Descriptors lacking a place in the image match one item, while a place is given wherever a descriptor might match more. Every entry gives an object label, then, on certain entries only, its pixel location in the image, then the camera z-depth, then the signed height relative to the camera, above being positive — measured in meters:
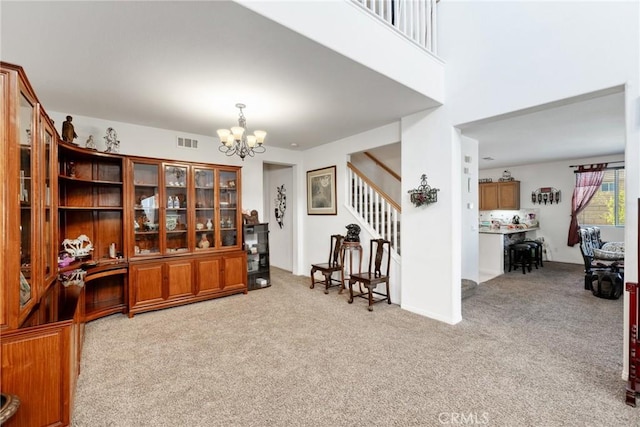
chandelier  3.20 +0.86
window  6.59 +0.14
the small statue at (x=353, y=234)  4.73 -0.36
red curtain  6.74 +0.46
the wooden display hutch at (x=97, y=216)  3.61 -0.03
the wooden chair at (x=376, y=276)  3.92 -0.91
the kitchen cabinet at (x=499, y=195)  7.88 +0.40
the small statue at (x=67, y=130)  3.30 +0.94
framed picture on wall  5.32 +0.38
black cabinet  5.01 -0.73
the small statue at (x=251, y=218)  5.08 -0.10
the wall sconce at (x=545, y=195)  7.42 +0.36
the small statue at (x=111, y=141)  3.92 +0.97
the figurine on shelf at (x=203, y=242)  4.47 -0.45
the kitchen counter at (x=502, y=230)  6.23 -0.45
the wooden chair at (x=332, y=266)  4.74 -0.91
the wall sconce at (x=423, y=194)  3.54 +0.20
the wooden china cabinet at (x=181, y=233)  3.88 -0.30
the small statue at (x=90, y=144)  3.67 +0.89
